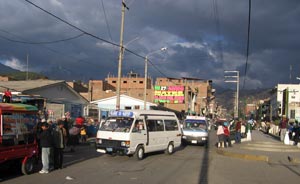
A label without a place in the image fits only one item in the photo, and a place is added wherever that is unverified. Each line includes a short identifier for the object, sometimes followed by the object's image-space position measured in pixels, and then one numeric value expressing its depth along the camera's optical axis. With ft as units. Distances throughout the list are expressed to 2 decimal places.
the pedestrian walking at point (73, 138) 49.63
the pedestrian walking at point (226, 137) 61.75
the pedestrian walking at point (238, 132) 69.80
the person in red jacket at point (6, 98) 32.68
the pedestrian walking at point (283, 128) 79.07
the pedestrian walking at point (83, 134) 59.28
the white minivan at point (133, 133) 41.96
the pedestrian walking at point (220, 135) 61.12
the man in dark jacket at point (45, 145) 31.74
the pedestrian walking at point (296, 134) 67.79
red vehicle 28.00
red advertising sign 169.77
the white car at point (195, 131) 66.36
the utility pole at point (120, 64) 67.68
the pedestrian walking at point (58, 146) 33.81
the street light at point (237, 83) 150.76
